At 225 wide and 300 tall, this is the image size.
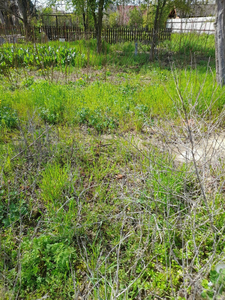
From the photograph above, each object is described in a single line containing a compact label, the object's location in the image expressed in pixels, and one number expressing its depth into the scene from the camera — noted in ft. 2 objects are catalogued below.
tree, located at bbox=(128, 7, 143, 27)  62.03
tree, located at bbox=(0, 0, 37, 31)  43.81
